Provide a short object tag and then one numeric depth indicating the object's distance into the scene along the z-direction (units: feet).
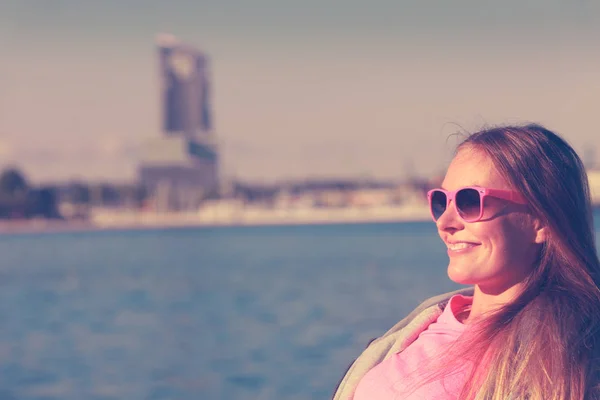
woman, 6.23
